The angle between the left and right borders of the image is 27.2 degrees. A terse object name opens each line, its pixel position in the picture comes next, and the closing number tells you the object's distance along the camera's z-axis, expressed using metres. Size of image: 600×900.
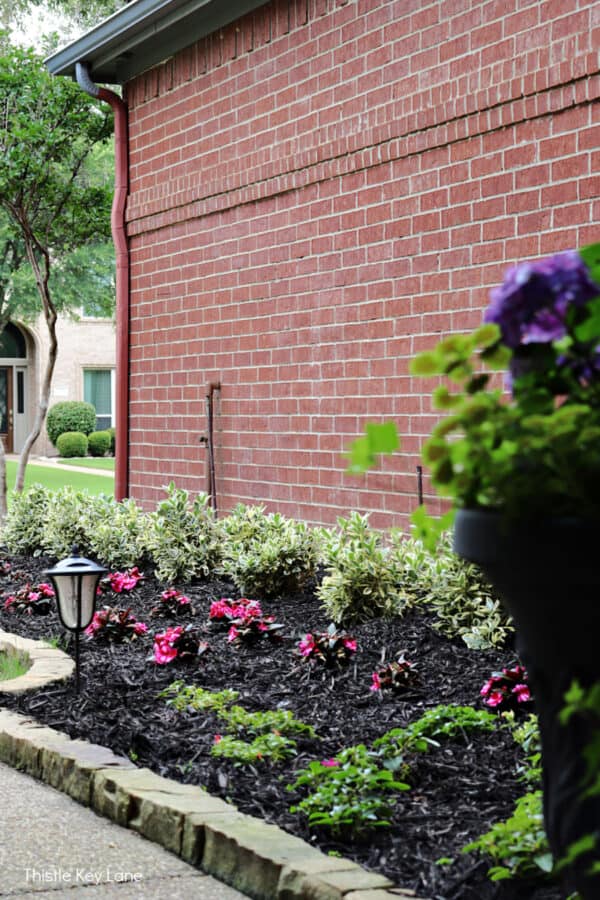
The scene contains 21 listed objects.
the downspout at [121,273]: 11.91
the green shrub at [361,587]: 6.88
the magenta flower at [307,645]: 5.90
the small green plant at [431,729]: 4.41
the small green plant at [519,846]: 3.26
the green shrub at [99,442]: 36.09
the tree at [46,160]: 13.32
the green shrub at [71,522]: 10.31
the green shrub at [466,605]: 6.13
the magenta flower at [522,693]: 4.89
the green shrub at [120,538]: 9.46
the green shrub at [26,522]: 10.91
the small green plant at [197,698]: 5.29
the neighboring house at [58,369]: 38.22
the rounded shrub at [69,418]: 36.09
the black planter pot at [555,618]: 2.24
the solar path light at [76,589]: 5.89
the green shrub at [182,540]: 8.80
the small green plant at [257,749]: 4.52
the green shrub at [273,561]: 7.86
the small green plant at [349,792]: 3.75
